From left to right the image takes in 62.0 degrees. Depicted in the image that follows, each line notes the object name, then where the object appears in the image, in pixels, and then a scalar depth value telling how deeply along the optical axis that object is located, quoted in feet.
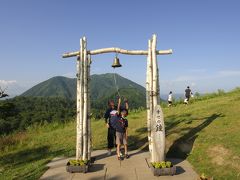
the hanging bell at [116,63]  23.68
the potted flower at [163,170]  21.02
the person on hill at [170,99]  57.51
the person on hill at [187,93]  54.55
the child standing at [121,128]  25.08
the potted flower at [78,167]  22.33
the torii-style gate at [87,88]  23.32
